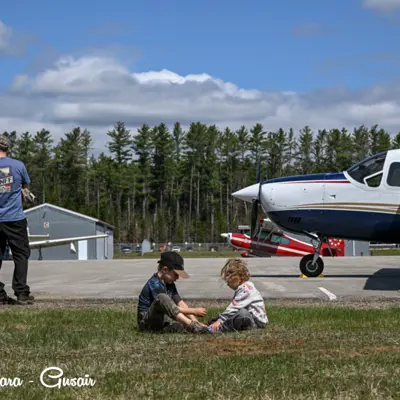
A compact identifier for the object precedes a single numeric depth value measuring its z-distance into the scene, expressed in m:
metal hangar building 65.50
